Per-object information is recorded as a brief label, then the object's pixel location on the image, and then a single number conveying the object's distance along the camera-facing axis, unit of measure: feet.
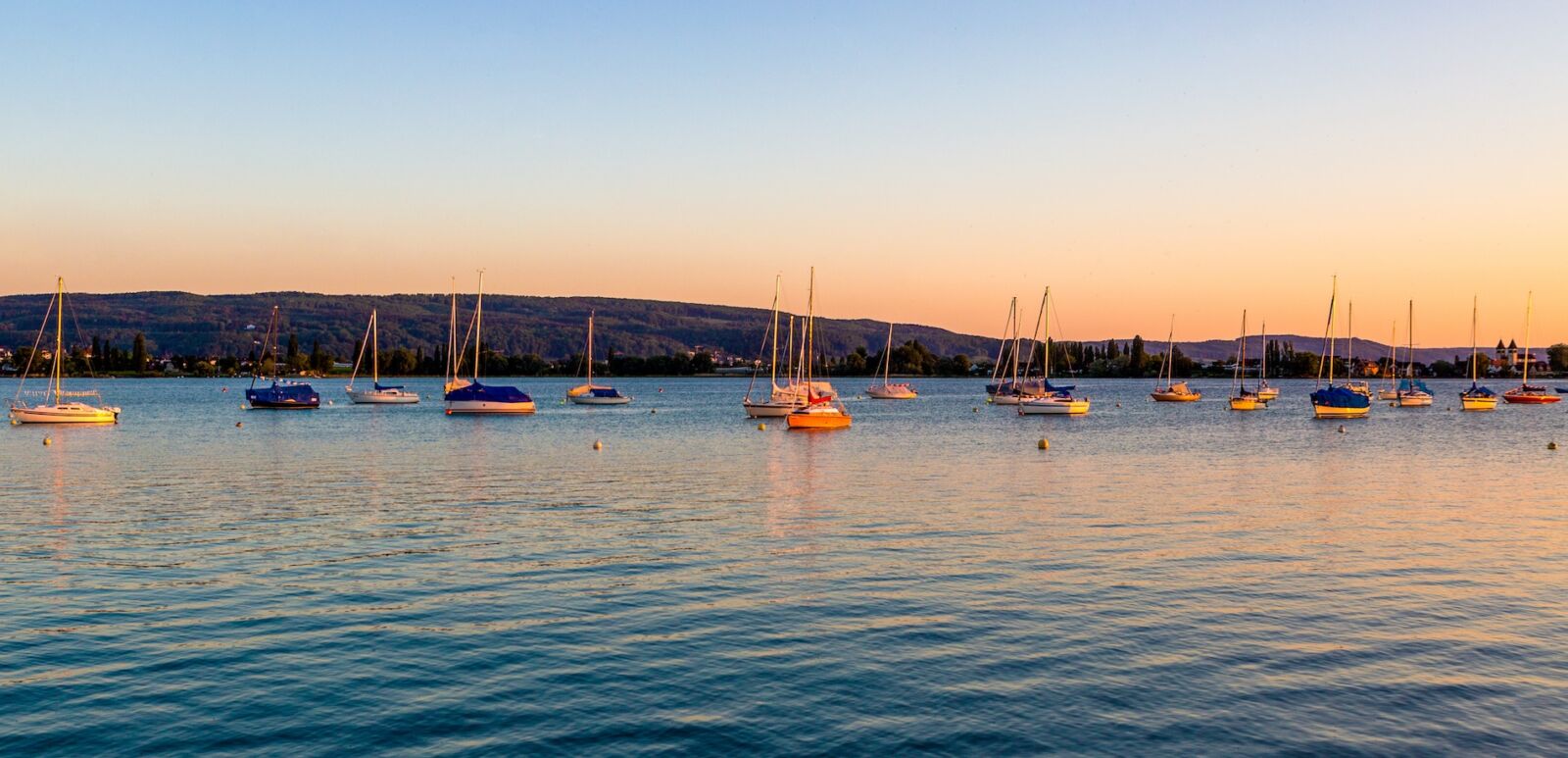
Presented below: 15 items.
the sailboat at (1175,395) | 586.04
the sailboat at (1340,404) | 404.98
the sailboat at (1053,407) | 426.51
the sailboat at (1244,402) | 497.87
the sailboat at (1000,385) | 508.53
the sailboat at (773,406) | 375.86
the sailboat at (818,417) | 322.96
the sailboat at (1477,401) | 516.32
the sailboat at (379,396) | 512.63
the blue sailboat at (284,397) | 456.86
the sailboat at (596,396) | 520.83
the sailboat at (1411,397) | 543.80
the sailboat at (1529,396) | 591.78
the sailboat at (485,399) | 413.80
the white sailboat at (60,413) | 326.65
